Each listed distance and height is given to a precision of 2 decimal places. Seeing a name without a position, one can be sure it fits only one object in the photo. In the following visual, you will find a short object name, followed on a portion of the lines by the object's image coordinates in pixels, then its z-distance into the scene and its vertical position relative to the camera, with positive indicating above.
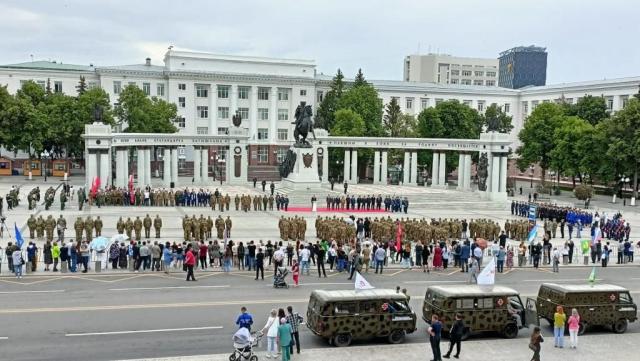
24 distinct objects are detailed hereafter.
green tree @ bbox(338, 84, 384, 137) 79.19 +6.09
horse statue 54.78 +2.56
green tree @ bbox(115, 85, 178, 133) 71.88 +4.34
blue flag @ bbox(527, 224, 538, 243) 30.61 -3.66
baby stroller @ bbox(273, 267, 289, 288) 23.05 -4.54
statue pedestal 53.84 -1.47
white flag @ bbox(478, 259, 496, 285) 18.72 -3.50
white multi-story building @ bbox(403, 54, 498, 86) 160.00 +22.93
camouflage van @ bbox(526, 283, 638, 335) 18.27 -4.23
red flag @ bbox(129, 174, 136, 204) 45.22 -3.29
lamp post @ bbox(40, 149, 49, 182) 66.84 -0.98
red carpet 47.00 -4.15
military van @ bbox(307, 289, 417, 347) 16.55 -4.25
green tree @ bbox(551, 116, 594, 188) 68.00 +1.34
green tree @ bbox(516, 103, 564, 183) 75.44 +2.72
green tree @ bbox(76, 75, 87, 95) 80.14 +8.08
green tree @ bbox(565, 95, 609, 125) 79.69 +6.18
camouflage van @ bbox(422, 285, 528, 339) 17.34 -4.21
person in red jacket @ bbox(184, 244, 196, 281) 23.67 -4.11
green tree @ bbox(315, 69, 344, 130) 85.19 +7.00
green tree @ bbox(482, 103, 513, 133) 90.62 +5.78
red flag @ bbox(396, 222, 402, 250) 28.98 -3.82
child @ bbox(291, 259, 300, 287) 23.38 -4.35
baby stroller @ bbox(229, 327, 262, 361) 14.66 -4.46
